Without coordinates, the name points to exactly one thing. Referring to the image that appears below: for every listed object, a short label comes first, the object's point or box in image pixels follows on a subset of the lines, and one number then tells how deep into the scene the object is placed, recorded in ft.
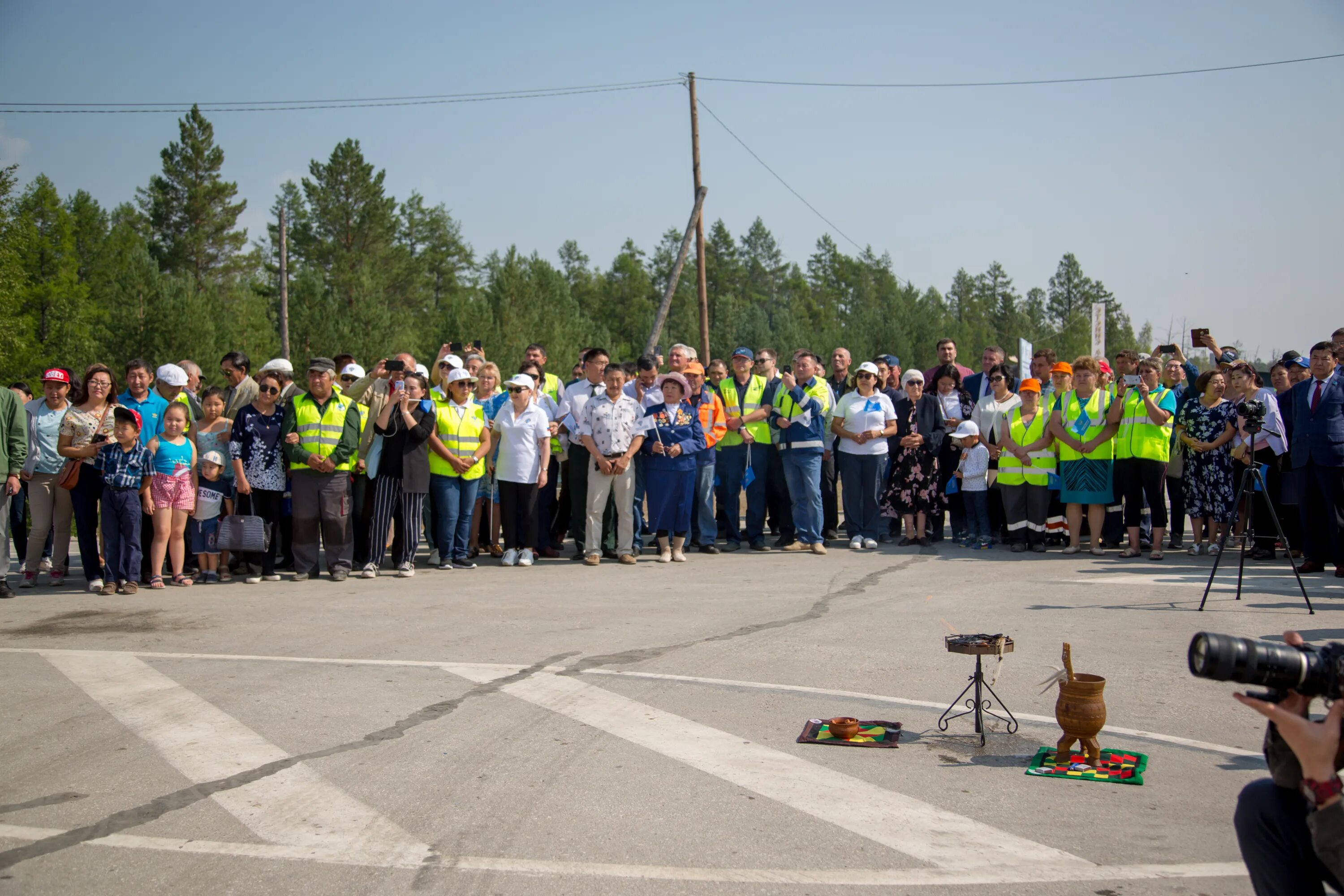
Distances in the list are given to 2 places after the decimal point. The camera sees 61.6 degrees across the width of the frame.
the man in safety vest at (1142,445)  41.93
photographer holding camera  9.80
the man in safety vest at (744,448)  45.03
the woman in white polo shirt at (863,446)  45.47
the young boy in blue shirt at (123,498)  35.24
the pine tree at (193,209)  202.80
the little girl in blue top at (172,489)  36.14
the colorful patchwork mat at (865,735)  19.25
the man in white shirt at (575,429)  43.37
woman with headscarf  45.65
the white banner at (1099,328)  70.23
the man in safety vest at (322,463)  37.19
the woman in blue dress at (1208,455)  40.52
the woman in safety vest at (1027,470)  43.47
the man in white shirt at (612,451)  41.24
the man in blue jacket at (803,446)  44.04
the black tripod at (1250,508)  29.71
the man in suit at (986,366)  48.29
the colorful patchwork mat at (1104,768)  17.47
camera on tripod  31.81
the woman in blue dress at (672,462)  42.14
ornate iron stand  18.95
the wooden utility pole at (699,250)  92.84
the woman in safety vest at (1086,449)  42.57
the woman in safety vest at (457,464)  40.22
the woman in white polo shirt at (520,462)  41.32
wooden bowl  19.33
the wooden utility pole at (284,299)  131.23
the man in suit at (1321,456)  35.45
